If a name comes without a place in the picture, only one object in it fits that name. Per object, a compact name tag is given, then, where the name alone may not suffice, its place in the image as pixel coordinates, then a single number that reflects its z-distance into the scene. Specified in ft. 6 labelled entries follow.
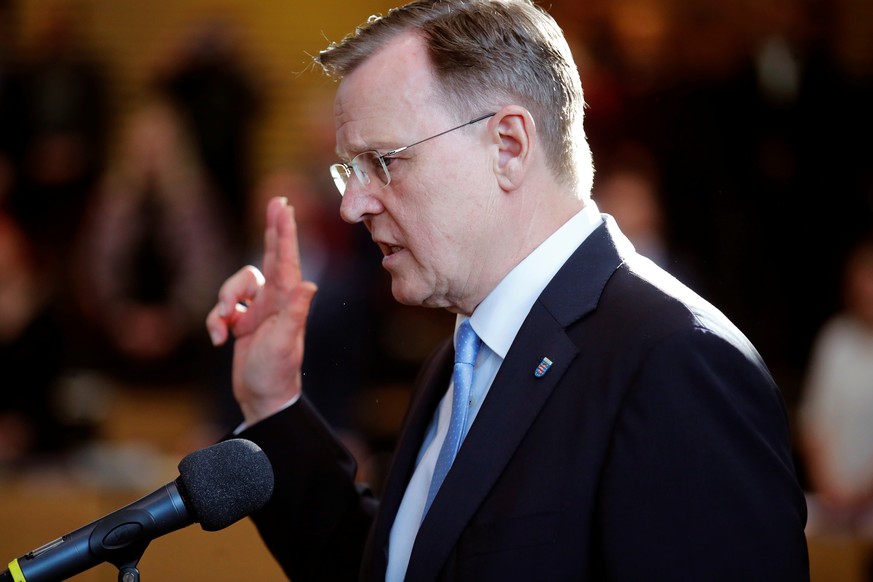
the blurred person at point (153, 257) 31.78
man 8.96
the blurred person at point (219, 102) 33.55
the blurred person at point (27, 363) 26.96
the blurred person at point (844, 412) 20.97
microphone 8.58
